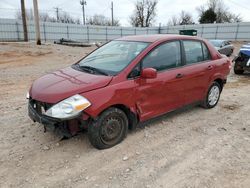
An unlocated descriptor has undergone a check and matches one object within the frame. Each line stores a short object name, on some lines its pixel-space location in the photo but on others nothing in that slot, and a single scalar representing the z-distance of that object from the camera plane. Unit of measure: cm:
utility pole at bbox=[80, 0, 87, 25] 5642
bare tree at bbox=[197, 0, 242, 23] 5782
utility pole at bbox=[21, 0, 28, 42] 2103
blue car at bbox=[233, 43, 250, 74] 879
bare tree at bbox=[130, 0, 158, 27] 6012
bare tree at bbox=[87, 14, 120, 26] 6635
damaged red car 306
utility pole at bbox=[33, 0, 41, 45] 1938
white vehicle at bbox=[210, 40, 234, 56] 1605
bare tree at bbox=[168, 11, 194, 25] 6590
